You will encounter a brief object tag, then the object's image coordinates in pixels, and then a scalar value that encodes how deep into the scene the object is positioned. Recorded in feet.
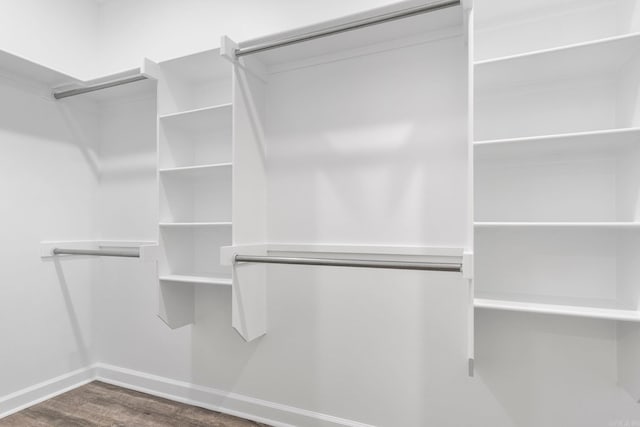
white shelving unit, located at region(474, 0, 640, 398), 4.41
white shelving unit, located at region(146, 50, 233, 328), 6.88
